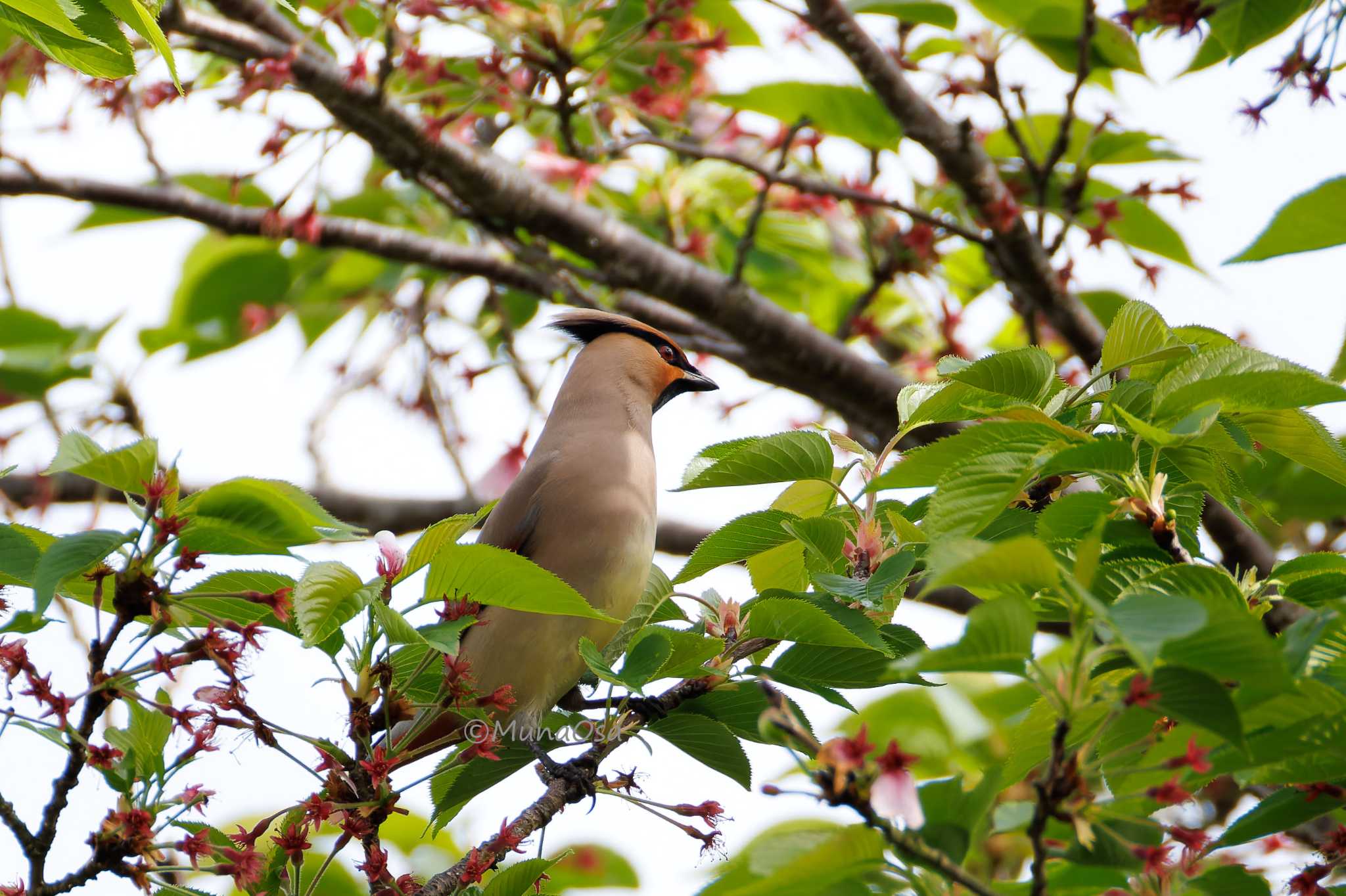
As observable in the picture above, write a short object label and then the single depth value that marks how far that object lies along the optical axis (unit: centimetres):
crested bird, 705
